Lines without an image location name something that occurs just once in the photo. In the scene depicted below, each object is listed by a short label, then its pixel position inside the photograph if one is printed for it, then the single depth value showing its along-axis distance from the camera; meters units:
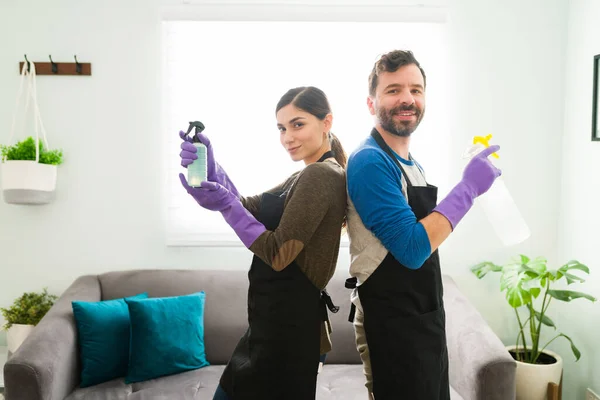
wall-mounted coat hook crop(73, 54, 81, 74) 2.75
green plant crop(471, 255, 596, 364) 2.38
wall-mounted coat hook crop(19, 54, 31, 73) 2.77
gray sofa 1.98
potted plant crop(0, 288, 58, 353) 2.64
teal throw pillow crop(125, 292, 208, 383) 2.29
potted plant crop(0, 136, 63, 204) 2.55
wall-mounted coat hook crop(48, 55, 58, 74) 2.75
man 1.21
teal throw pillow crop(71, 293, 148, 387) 2.26
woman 1.24
